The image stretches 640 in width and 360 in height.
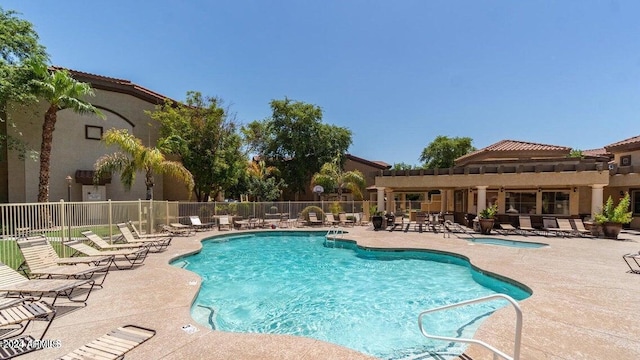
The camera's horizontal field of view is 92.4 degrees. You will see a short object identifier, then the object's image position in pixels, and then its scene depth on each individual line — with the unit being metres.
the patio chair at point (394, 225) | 18.53
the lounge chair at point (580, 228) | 15.43
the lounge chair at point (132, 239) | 10.17
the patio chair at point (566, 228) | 15.70
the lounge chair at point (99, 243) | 8.79
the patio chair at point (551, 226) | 15.84
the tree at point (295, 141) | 31.83
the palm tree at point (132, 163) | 16.14
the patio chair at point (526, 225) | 16.39
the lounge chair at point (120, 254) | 7.75
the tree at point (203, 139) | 20.64
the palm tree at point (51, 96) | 14.55
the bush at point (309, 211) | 21.53
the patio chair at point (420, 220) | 17.41
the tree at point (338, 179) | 26.00
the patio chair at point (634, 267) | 7.75
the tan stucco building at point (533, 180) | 17.14
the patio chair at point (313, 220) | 20.60
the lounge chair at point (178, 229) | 15.11
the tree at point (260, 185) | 26.02
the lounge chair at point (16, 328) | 3.61
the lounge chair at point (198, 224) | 17.25
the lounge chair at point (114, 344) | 3.37
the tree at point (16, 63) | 14.15
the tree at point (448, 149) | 38.25
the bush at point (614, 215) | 14.01
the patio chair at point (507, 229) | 16.52
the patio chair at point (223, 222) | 17.97
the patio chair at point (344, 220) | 20.70
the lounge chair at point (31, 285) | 4.61
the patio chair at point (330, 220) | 20.48
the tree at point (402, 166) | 49.47
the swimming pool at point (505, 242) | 13.27
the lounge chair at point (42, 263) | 6.04
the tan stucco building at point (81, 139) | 17.50
